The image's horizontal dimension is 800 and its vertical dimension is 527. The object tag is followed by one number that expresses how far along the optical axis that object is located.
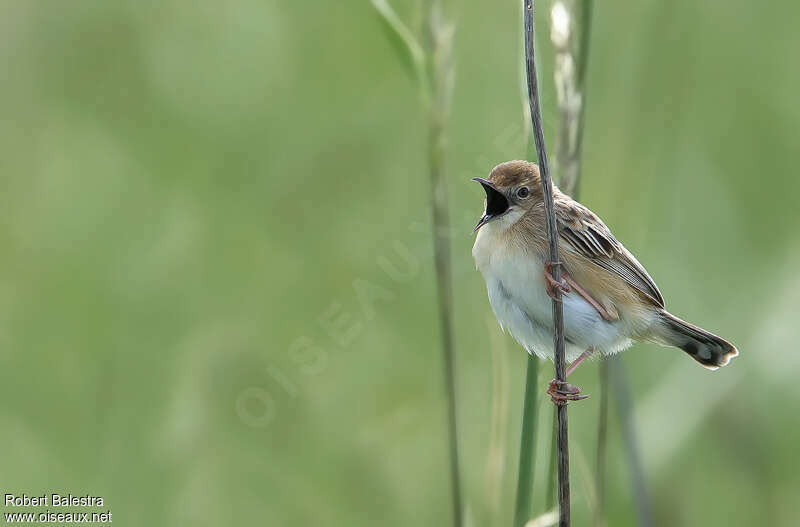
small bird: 6.68
